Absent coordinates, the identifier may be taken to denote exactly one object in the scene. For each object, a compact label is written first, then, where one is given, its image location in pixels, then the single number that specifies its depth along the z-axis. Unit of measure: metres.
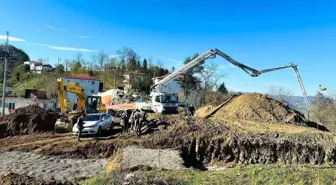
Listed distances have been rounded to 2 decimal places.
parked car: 21.98
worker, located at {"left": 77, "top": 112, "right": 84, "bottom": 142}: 20.75
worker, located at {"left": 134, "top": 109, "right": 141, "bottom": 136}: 22.38
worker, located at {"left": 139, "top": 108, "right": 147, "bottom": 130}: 22.41
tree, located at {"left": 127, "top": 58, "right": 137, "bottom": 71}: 88.48
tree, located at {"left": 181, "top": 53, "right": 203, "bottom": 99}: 60.97
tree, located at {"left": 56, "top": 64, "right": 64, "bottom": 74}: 85.38
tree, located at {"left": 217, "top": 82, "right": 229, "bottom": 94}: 66.00
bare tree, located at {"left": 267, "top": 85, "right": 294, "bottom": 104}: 53.92
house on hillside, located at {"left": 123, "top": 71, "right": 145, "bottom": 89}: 71.36
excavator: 25.34
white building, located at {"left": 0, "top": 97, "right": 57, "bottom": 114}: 56.62
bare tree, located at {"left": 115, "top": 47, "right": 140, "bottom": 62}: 93.16
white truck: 28.36
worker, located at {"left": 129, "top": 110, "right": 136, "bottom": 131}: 22.66
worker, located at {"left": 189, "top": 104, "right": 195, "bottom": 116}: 28.91
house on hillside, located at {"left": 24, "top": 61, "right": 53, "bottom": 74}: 97.07
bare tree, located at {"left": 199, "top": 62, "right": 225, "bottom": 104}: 58.87
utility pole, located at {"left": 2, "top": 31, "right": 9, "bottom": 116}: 31.45
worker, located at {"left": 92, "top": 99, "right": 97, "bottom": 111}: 29.38
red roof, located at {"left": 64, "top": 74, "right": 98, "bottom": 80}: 73.81
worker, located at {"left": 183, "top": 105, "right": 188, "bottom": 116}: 28.17
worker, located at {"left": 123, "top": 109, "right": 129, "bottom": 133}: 23.38
